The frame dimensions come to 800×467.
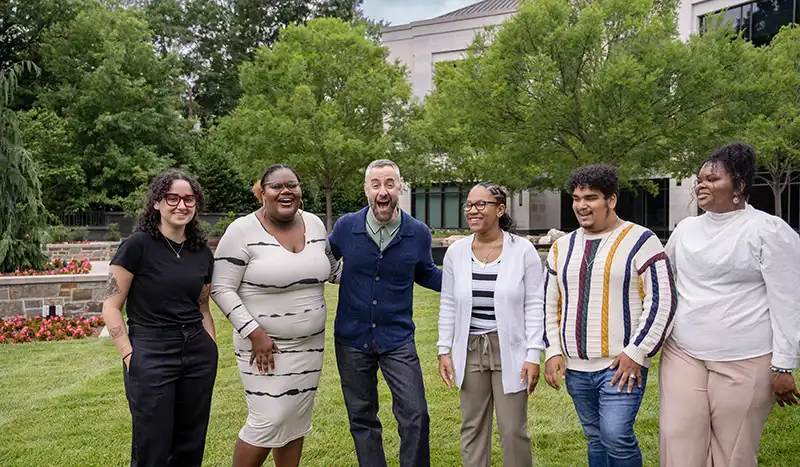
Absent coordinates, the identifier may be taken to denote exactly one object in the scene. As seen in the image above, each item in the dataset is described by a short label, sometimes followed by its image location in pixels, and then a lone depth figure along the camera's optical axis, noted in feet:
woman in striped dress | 11.82
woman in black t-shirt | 11.04
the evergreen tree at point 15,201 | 36.29
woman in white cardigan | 11.80
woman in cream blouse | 10.07
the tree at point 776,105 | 46.40
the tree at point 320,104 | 77.82
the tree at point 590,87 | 45.06
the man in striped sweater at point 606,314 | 10.72
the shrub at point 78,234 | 75.70
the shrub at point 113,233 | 86.38
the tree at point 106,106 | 92.27
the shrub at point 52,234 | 38.24
